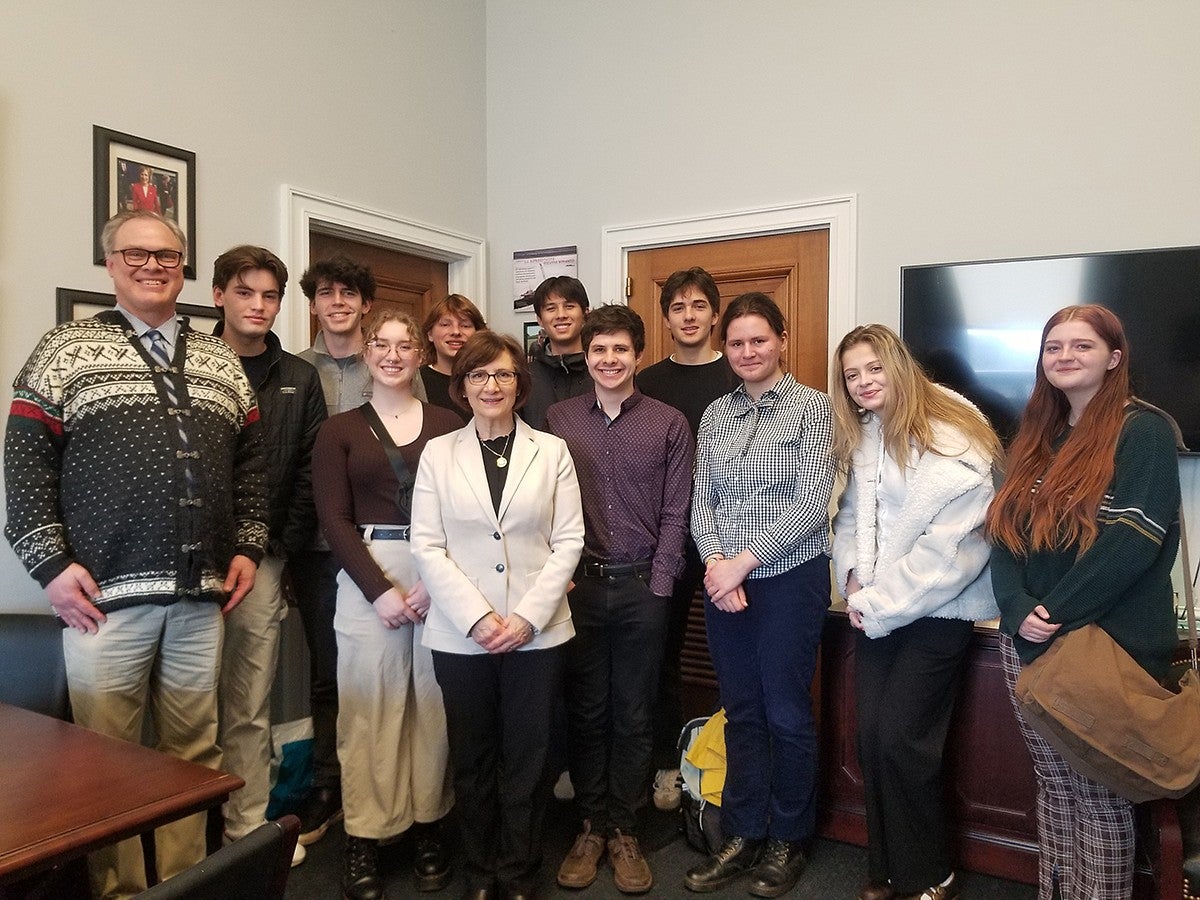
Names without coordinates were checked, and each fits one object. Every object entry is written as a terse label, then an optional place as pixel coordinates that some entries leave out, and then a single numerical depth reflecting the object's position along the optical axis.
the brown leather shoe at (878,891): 2.07
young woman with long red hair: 1.68
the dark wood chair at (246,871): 0.86
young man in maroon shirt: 2.18
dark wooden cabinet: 2.20
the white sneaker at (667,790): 2.64
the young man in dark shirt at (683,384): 2.59
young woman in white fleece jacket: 1.94
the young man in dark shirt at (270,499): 2.22
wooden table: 1.07
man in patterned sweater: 1.76
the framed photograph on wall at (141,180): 2.46
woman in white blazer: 1.98
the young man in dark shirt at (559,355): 2.68
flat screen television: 2.60
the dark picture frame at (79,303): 2.38
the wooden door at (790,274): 3.40
